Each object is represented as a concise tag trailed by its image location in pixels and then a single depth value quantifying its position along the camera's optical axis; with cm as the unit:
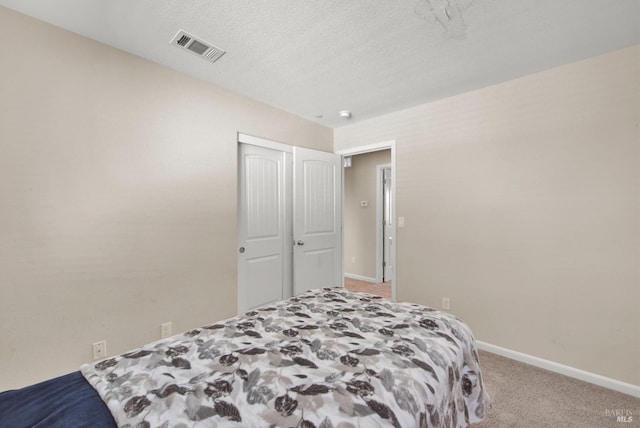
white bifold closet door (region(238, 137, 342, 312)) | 286
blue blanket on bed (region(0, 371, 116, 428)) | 78
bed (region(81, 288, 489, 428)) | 81
